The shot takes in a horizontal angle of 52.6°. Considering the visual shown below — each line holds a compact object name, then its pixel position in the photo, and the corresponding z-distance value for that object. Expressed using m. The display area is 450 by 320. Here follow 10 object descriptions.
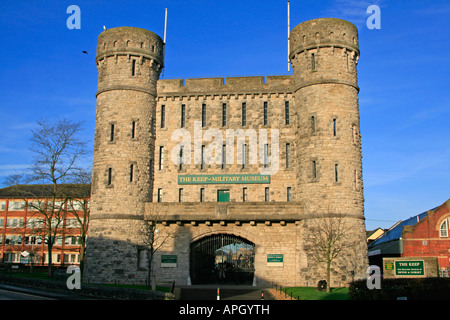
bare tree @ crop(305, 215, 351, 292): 29.11
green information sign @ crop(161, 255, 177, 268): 31.98
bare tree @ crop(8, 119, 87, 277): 37.75
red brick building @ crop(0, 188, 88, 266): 64.81
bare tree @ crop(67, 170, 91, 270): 40.02
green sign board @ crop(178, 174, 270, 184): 33.06
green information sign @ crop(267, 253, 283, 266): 31.05
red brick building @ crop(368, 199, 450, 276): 40.00
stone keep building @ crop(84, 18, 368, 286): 30.69
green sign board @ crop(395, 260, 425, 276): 22.89
